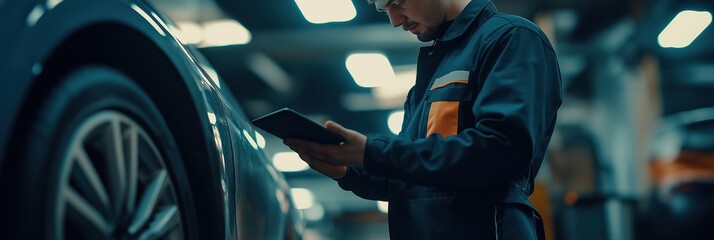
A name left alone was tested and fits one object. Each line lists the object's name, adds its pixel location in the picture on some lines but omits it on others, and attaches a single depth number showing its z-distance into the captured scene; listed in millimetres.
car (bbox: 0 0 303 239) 1059
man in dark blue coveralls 1465
